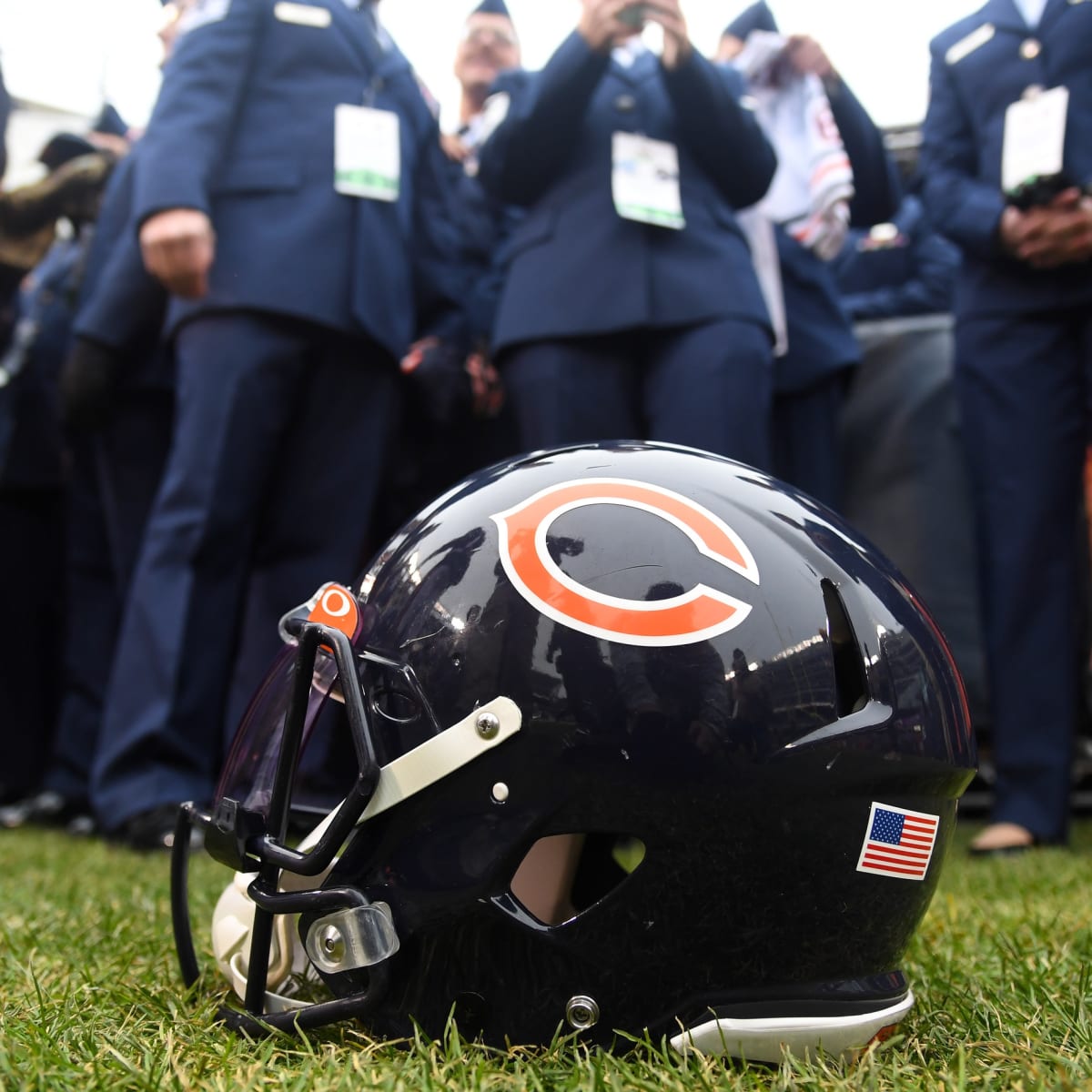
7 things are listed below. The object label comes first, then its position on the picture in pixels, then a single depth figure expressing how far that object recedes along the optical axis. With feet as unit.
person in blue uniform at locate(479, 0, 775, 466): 7.61
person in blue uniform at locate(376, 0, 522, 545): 8.98
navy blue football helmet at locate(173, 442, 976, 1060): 3.40
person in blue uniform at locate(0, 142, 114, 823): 10.60
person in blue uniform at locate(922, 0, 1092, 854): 8.13
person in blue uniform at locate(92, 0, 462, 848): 7.84
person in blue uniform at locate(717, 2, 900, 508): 9.05
